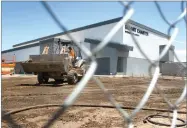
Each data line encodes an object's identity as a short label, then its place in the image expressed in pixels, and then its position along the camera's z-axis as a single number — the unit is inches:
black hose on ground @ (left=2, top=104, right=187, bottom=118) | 239.7
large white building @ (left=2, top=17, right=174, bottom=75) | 1461.6
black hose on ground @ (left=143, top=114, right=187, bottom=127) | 168.4
